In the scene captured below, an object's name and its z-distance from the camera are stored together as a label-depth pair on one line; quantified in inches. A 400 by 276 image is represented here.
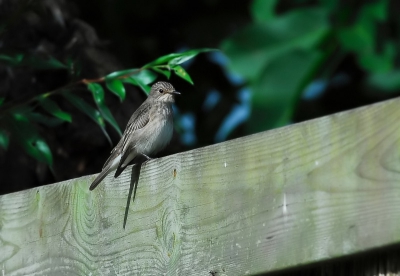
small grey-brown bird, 407.2
